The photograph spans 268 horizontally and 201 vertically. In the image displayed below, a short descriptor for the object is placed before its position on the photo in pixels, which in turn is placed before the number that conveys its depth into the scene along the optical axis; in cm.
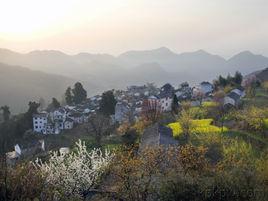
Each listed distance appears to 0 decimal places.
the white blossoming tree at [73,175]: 2140
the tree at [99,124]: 4826
